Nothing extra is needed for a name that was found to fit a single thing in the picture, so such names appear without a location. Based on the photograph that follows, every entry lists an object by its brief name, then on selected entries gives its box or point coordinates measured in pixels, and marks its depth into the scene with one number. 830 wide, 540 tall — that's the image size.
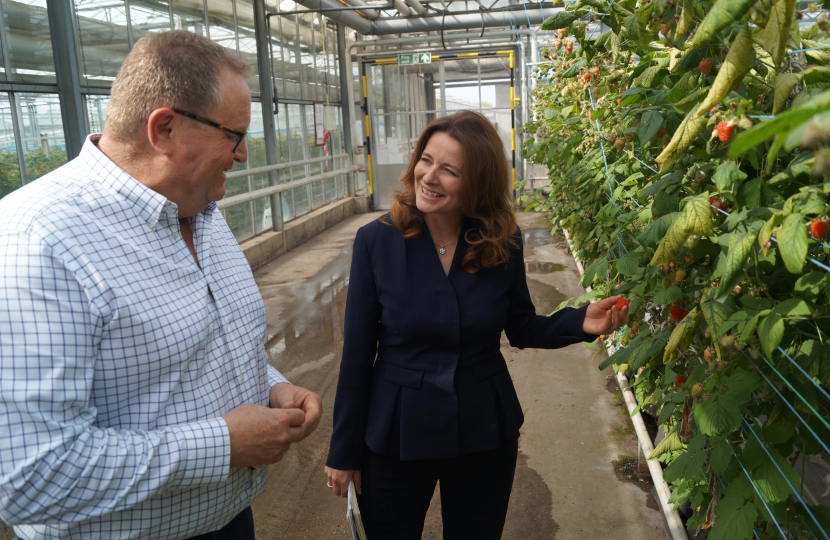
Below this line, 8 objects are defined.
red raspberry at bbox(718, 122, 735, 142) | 1.29
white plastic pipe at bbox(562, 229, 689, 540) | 2.66
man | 1.18
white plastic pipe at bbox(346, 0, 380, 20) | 12.00
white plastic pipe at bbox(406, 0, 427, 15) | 11.50
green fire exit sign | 12.64
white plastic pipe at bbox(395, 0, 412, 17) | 11.24
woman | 1.96
